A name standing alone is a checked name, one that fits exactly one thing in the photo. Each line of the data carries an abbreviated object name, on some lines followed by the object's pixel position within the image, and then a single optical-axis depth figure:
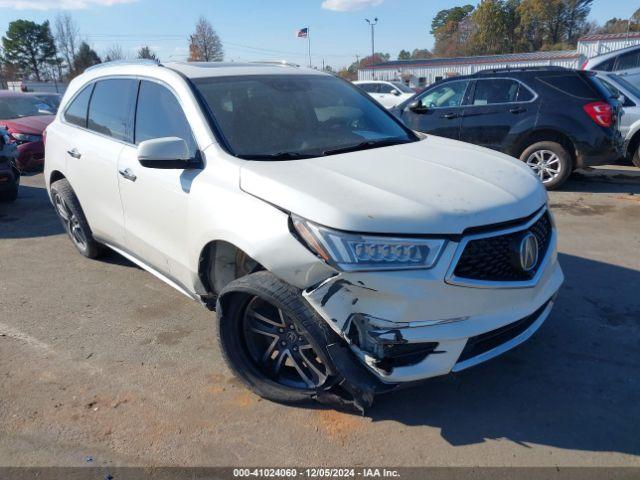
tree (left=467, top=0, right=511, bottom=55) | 75.38
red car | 10.38
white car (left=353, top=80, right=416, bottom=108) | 20.94
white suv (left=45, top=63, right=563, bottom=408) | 2.43
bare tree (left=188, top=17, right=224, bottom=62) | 67.06
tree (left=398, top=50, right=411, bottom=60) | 118.79
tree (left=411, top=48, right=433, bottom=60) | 103.93
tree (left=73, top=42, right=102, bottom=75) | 64.25
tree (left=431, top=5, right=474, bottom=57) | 90.31
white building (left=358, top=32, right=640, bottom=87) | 41.91
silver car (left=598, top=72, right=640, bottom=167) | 8.47
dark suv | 7.32
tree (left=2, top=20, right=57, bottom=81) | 71.12
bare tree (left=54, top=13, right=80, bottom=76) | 65.34
